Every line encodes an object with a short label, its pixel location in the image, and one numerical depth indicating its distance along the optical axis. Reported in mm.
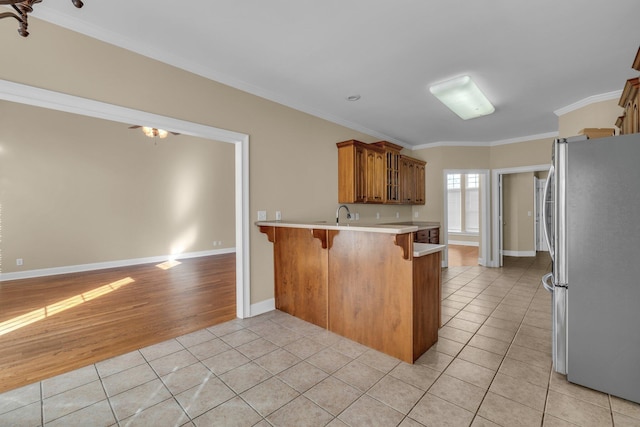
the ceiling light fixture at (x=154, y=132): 5129
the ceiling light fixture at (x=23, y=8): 1153
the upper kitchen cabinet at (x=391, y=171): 4941
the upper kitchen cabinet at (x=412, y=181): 5535
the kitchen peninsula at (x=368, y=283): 2328
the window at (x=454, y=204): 9562
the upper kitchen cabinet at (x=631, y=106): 2252
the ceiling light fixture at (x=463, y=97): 3191
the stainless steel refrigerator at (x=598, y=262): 1780
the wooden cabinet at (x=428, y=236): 5031
